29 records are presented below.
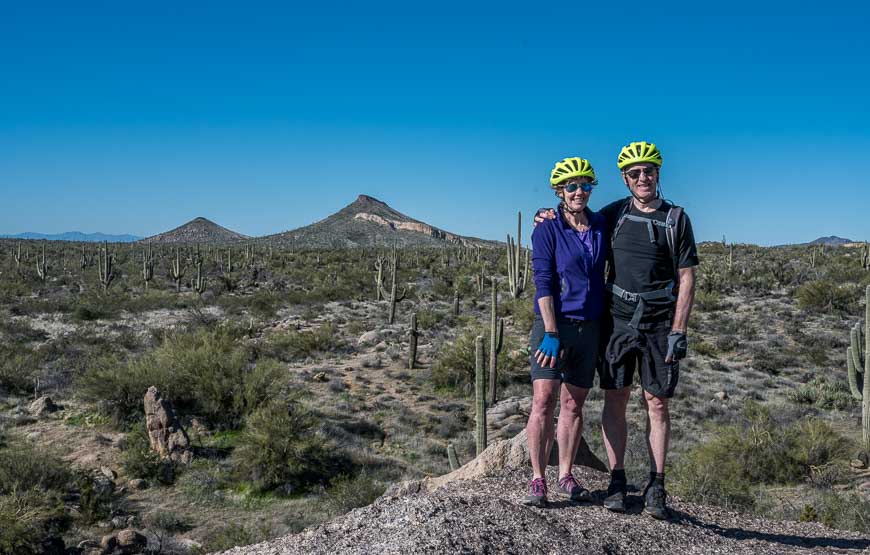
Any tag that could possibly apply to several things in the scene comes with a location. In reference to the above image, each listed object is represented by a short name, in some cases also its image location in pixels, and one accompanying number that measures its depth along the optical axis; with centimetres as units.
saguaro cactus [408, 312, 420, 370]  1514
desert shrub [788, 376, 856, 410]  1145
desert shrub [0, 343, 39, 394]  1185
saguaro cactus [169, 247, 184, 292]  3010
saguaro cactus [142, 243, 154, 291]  3016
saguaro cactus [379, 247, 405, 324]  2138
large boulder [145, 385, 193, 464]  888
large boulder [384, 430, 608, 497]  482
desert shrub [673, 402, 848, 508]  782
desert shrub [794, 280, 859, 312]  2169
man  376
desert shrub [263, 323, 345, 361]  1608
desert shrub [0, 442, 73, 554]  606
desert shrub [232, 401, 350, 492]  829
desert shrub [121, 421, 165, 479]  835
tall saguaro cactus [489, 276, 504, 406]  1207
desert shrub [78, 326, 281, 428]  1041
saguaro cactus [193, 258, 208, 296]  2687
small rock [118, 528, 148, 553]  635
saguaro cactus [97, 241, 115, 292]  2736
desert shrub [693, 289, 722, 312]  2308
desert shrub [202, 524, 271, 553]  634
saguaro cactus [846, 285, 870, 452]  868
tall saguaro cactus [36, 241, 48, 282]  3182
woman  379
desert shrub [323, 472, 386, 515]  722
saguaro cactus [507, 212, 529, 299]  1558
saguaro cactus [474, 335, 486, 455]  754
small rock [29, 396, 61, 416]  1065
